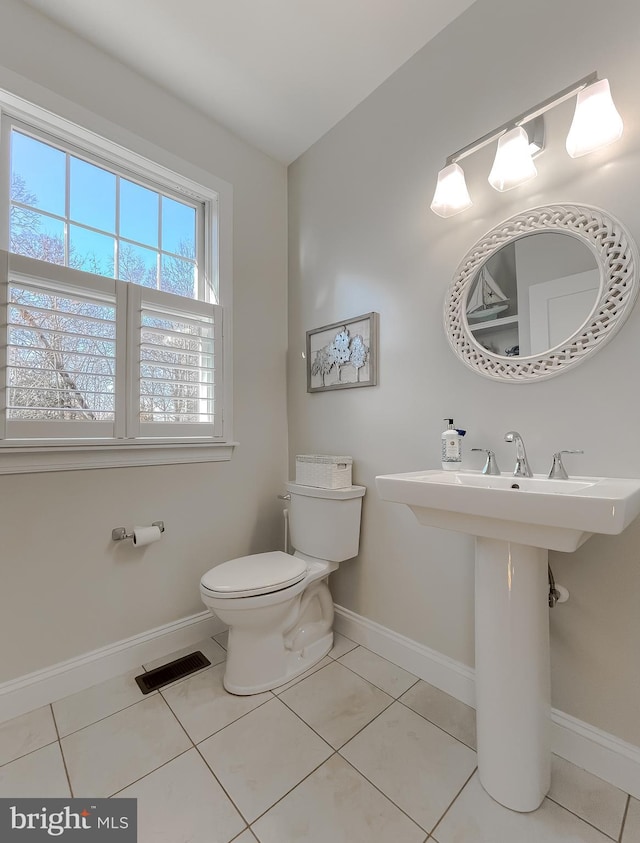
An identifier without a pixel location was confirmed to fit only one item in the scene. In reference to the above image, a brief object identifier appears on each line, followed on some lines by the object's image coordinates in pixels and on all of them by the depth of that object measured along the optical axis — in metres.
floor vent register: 1.56
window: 1.45
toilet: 1.46
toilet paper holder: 1.63
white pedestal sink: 1.01
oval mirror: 1.14
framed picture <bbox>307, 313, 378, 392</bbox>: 1.81
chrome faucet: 1.25
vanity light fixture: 1.09
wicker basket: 1.79
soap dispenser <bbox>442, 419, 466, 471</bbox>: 1.42
